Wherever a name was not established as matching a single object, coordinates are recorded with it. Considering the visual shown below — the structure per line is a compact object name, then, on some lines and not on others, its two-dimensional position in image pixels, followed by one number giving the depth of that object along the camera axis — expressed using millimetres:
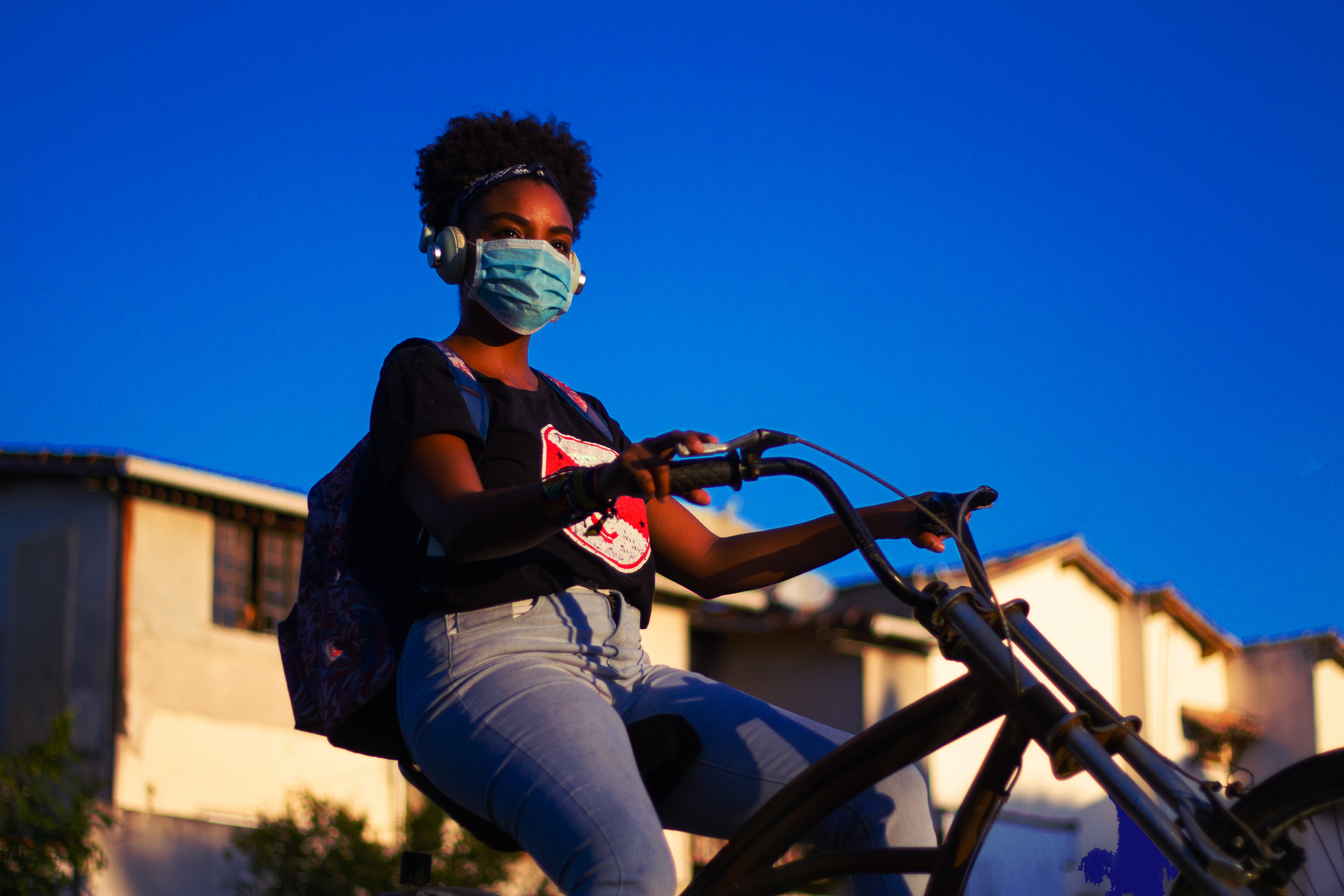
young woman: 2461
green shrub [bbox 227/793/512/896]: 11422
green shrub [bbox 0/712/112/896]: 9789
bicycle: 2094
